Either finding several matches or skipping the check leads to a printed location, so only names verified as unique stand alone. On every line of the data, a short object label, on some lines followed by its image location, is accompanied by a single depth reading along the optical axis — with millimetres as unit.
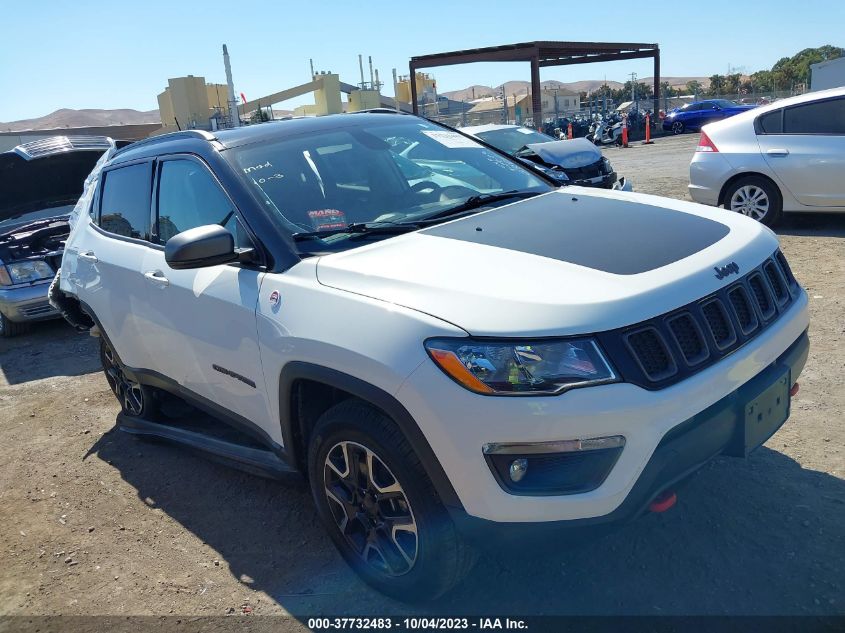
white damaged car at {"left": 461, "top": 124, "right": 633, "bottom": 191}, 10320
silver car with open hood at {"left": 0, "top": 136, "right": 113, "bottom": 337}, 7672
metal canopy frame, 28375
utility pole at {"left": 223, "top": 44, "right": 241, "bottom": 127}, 25084
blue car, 29375
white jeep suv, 2279
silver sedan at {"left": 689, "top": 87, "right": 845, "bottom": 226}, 7844
